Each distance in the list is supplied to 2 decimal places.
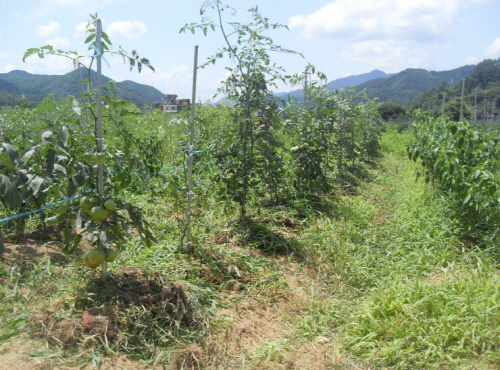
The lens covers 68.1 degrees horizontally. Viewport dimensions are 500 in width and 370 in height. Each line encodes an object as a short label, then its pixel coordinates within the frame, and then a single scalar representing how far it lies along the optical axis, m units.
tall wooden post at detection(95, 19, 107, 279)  2.27
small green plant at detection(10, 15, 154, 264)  2.20
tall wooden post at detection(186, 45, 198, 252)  3.13
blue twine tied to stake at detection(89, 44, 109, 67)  2.27
